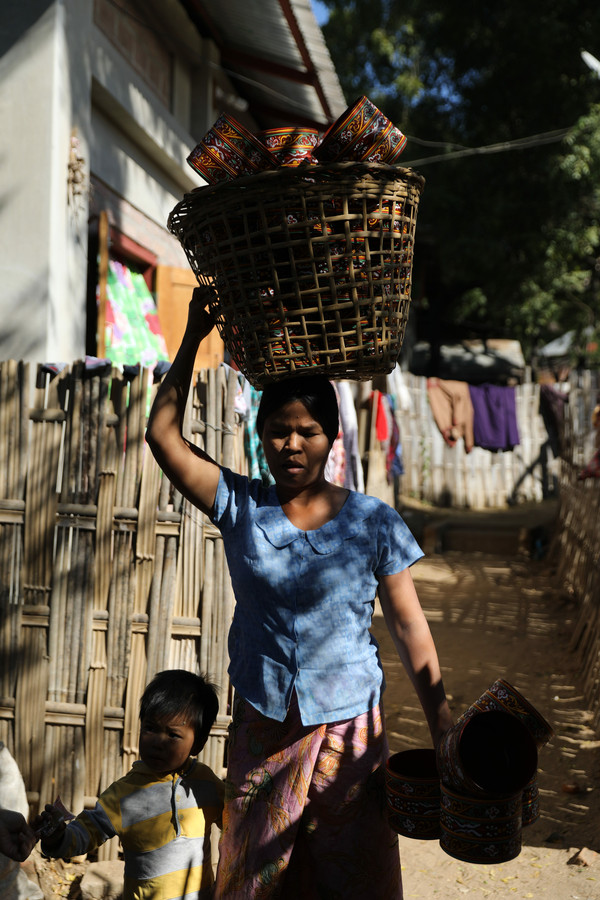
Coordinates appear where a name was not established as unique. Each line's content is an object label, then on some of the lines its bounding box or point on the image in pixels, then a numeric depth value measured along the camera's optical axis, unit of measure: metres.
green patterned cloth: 5.52
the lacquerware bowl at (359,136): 1.77
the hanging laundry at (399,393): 10.09
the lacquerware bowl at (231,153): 1.78
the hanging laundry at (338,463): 6.34
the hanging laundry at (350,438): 6.72
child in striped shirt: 2.17
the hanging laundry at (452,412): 12.82
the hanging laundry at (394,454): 8.93
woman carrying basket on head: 1.79
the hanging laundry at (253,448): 4.05
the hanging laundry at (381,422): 8.20
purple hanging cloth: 12.86
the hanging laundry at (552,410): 14.12
